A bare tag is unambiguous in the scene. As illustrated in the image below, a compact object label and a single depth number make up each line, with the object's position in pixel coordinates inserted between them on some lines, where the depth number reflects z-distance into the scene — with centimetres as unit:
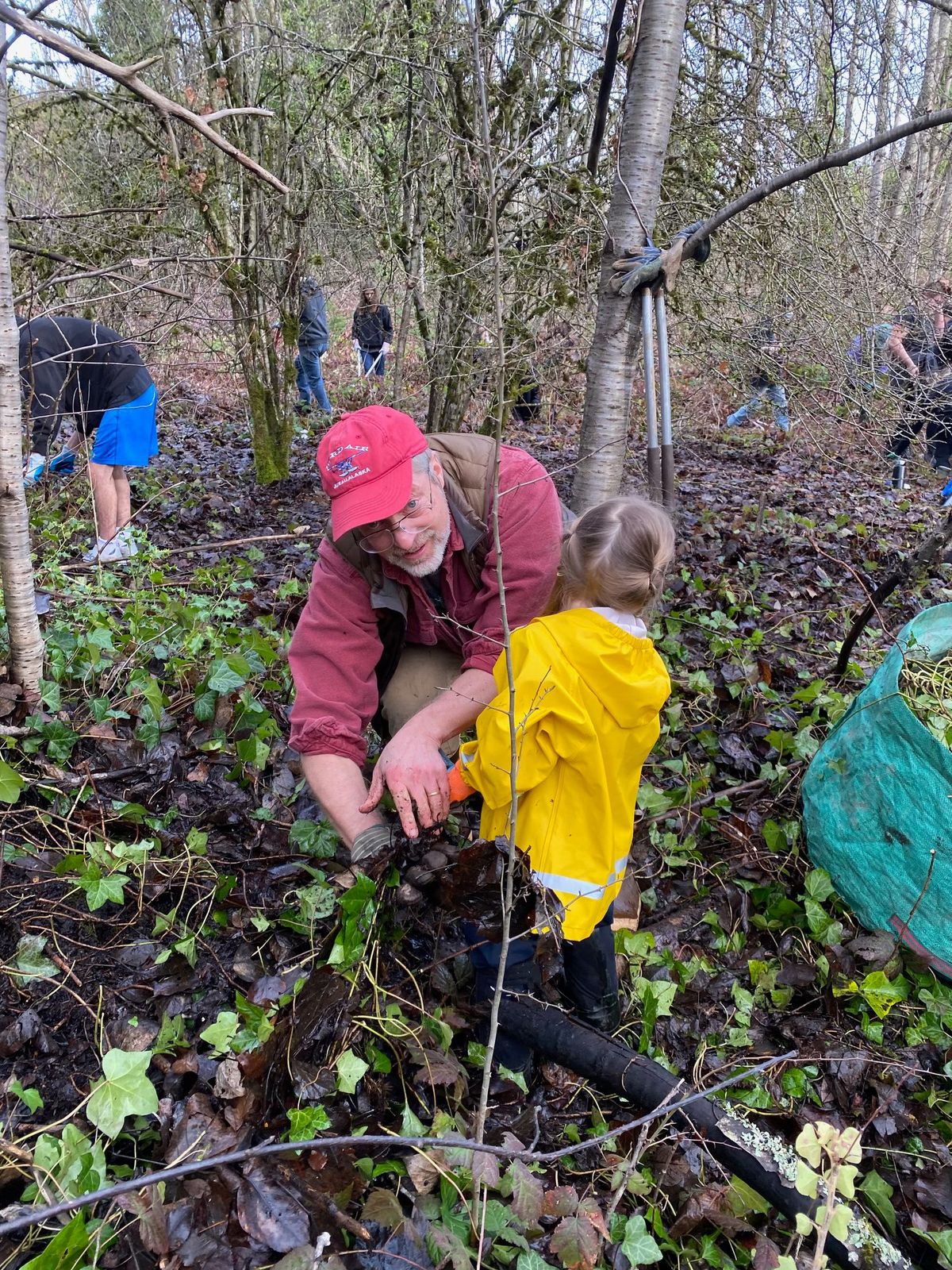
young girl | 181
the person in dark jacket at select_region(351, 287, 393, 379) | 763
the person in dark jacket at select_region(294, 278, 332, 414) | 804
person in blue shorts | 422
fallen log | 152
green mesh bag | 207
